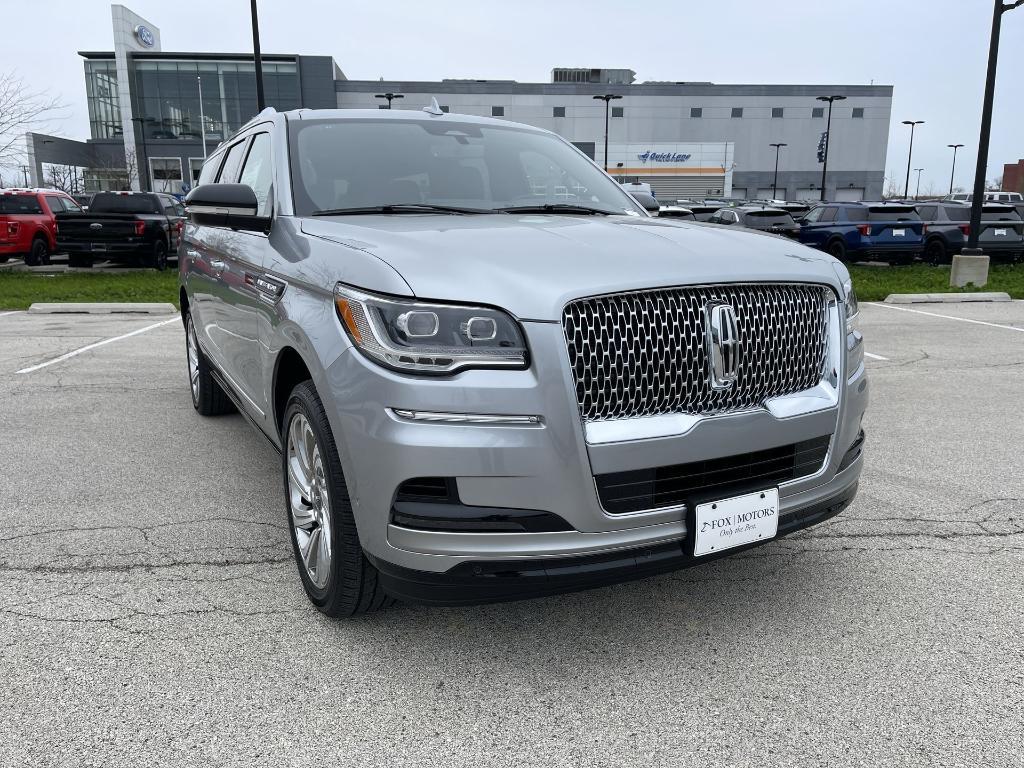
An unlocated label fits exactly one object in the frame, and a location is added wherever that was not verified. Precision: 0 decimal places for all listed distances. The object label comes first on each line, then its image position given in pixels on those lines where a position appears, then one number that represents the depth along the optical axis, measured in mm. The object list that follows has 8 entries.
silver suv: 2375
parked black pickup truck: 17172
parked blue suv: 19859
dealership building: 73125
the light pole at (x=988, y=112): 15258
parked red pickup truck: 18047
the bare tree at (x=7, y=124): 20000
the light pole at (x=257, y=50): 19188
